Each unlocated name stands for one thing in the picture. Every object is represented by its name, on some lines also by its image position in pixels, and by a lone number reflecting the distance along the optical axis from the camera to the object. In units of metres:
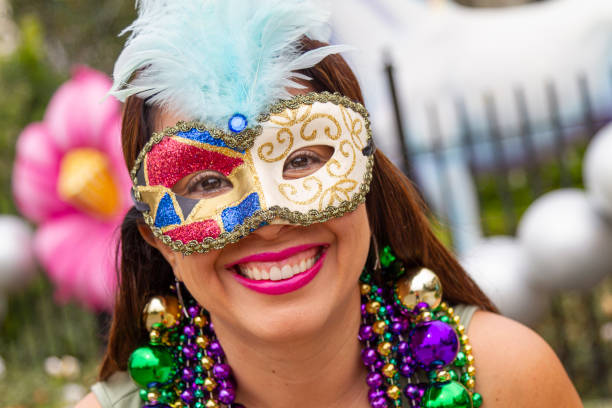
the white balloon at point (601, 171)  3.06
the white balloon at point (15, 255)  5.09
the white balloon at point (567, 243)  3.31
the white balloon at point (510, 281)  3.56
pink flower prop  4.56
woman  1.62
